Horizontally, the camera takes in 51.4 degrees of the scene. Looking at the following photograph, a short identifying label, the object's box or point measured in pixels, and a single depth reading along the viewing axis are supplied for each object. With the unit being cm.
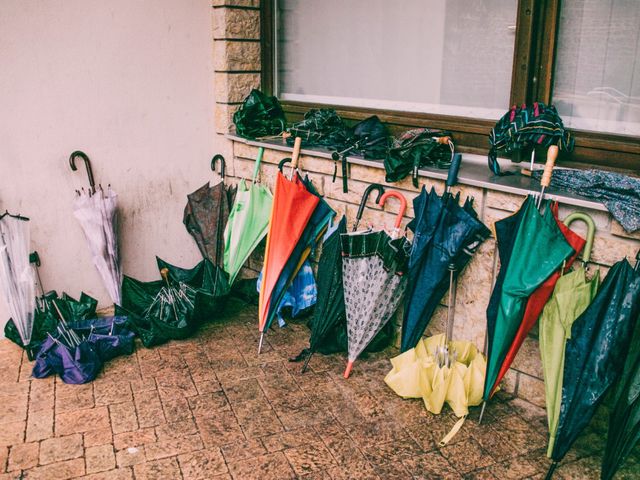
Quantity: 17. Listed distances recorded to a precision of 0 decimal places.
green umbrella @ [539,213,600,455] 299
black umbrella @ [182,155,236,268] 485
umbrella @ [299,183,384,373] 392
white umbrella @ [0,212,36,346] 407
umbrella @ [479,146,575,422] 309
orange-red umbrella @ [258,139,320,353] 409
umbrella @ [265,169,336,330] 418
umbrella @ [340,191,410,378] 370
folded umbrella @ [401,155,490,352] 352
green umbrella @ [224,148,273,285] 460
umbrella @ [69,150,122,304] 446
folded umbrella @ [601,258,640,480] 272
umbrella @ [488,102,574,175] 339
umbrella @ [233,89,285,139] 488
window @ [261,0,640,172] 346
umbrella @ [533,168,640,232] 298
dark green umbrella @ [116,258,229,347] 427
